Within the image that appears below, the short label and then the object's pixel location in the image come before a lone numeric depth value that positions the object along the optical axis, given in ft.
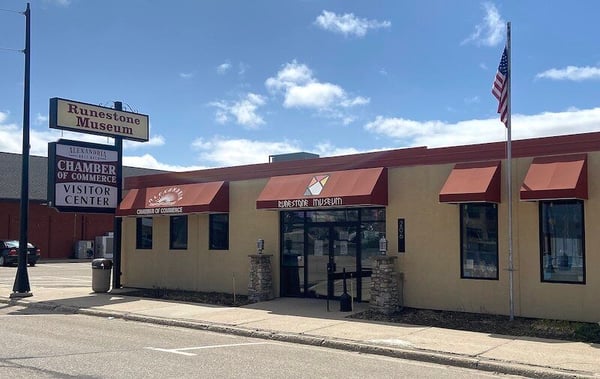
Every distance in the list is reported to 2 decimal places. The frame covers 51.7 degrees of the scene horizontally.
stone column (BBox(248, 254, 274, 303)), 54.54
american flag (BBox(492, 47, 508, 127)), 43.06
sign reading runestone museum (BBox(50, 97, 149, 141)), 63.31
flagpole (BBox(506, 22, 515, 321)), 41.70
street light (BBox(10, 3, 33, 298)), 60.85
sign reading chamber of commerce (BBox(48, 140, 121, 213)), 62.90
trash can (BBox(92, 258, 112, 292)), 64.44
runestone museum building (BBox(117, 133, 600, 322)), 41.06
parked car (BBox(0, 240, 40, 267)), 118.11
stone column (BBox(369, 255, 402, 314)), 46.14
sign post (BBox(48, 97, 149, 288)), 63.31
